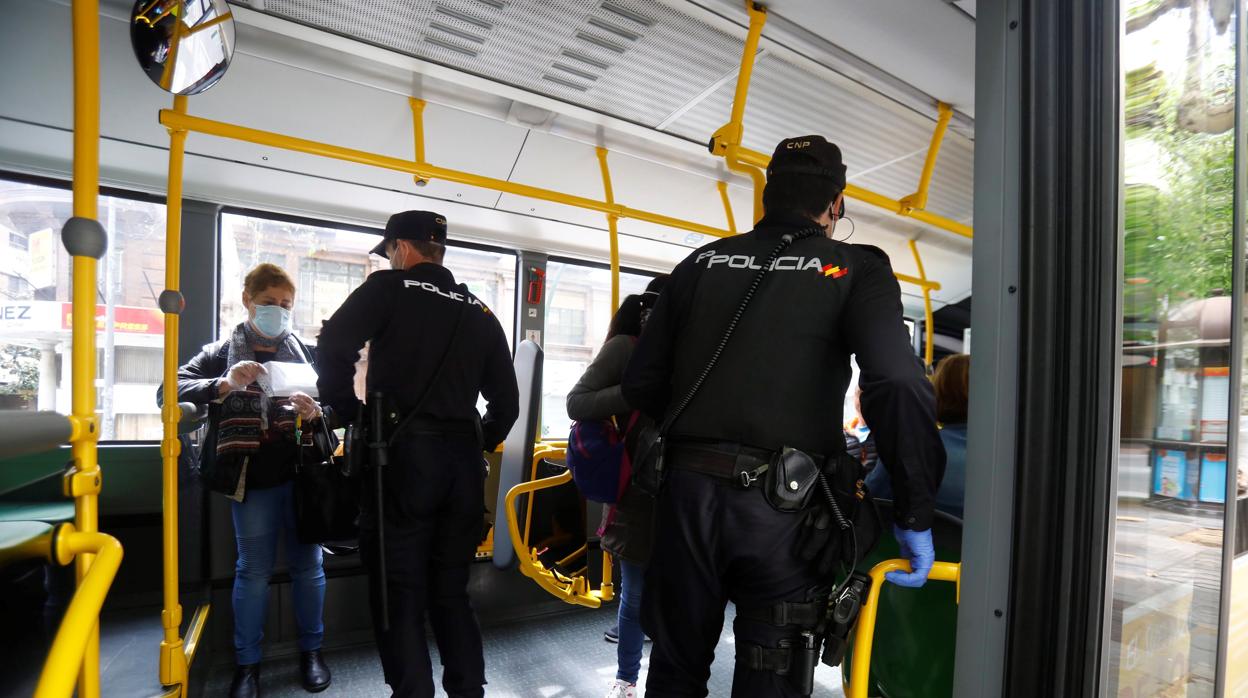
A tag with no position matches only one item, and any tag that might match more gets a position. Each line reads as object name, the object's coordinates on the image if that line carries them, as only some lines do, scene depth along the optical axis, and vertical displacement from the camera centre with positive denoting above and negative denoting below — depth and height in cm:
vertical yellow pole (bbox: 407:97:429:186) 258 +92
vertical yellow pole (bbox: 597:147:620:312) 317 +60
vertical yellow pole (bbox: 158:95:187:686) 208 -42
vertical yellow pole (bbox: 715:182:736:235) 342 +76
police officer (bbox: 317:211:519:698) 220 -42
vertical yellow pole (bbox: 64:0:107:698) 119 +5
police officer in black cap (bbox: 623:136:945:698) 139 -23
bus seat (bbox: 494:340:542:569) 306 -56
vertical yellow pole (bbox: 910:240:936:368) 484 +30
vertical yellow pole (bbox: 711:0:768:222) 218 +88
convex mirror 181 +87
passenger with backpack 229 -47
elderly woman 252 -51
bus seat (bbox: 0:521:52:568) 115 -42
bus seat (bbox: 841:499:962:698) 178 -88
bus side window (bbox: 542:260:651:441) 469 +8
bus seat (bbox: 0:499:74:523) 154 -52
